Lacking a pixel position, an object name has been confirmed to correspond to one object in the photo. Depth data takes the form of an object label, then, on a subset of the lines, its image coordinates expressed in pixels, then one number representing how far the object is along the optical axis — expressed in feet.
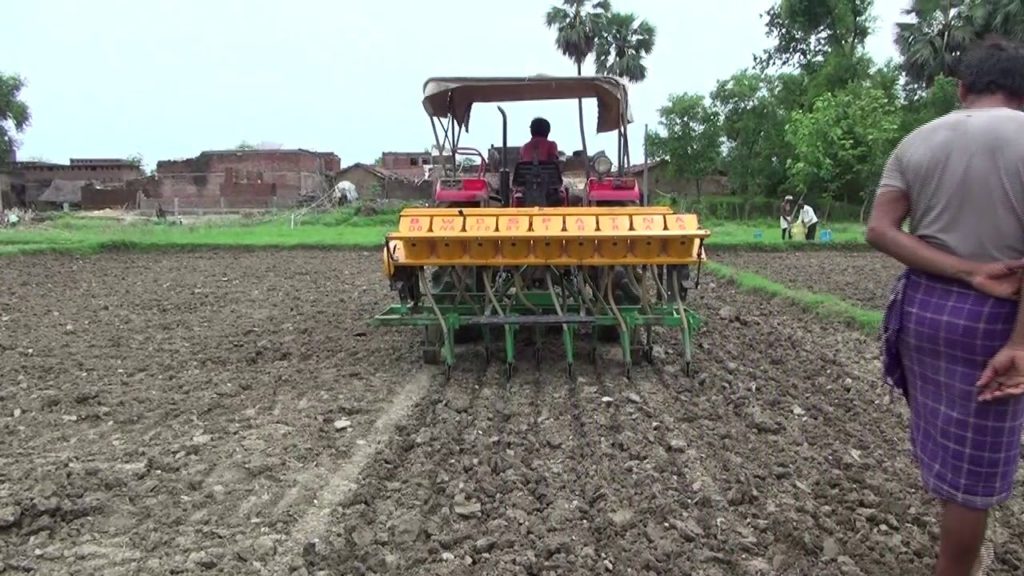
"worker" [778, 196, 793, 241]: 66.44
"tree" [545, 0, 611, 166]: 110.52
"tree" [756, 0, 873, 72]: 110.42
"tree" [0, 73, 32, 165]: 136.77
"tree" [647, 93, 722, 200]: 116.57
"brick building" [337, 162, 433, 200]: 117.88
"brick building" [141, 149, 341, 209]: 122.72
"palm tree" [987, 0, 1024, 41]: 84.02
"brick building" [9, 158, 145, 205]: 137.49
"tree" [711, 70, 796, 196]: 111.86
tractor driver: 23.86
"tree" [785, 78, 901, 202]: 88.28
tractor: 18.49
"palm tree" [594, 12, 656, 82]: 112.37
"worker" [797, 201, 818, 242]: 64.49
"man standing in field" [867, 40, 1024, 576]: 6.78
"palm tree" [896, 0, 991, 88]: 94.22
